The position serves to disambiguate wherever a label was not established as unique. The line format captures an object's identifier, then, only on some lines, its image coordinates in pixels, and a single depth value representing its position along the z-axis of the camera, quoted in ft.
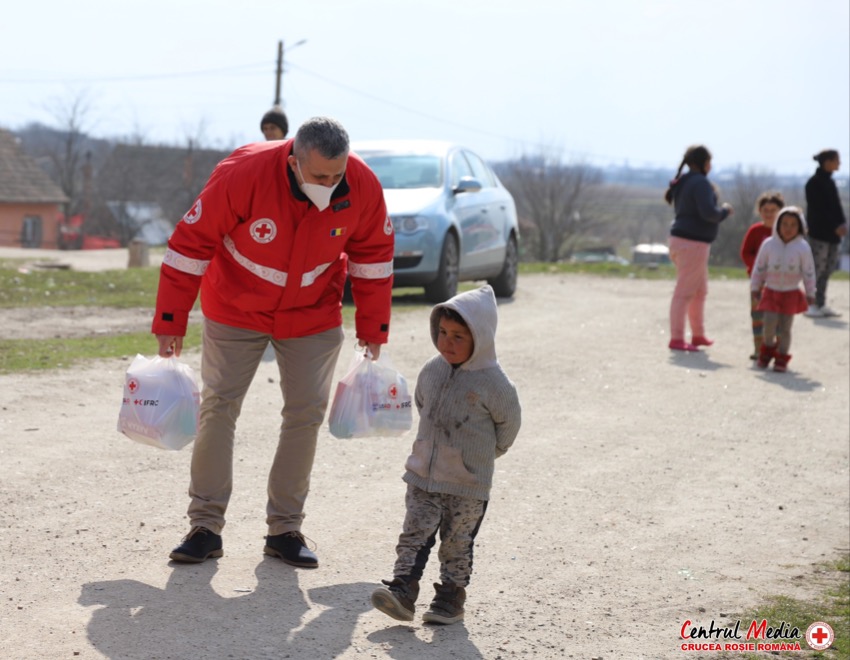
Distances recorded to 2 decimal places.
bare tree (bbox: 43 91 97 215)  235.61
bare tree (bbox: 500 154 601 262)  260.01
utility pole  140.87
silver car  47.01
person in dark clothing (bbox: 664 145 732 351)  40.24
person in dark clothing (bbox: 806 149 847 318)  52.11
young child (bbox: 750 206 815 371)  38.60
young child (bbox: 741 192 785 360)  40.42
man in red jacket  17.11
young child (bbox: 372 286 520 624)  16.02
